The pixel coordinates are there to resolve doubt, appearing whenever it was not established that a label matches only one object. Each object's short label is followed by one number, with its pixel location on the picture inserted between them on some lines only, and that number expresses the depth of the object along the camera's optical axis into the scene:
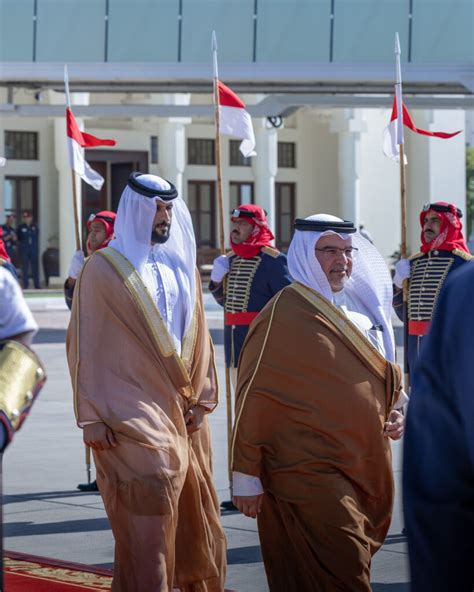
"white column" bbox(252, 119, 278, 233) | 48.41
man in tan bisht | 7.43
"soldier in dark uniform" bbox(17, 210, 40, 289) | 46.69
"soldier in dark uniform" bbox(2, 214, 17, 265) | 43.43
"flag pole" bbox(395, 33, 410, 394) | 13.03
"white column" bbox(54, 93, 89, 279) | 46.56
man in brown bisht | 6.98
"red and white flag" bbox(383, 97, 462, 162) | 13.80
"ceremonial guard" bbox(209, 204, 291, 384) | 13.13
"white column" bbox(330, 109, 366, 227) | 52.33
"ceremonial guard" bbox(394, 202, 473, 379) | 13.11
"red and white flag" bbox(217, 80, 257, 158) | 13.31
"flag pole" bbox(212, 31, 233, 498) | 11.97
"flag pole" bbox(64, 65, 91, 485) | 12.34
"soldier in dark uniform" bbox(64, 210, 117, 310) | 12.24
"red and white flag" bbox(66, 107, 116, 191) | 13.84
